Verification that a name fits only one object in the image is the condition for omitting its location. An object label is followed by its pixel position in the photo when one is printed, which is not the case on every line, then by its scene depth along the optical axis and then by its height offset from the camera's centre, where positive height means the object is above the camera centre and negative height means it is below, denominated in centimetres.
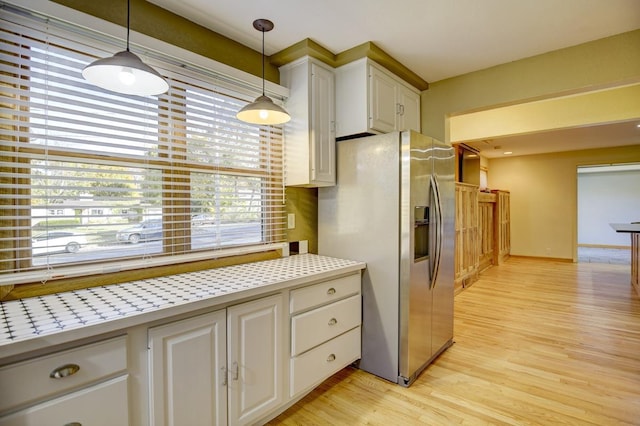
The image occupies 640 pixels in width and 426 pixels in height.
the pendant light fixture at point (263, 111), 185 +61
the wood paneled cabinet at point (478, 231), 490 -38
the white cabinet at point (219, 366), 140 -76
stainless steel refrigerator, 231 -21
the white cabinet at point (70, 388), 106 -64
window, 150 +29
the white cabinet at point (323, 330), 199 -82
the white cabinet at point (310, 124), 249 +70
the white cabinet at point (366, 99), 253 +93
